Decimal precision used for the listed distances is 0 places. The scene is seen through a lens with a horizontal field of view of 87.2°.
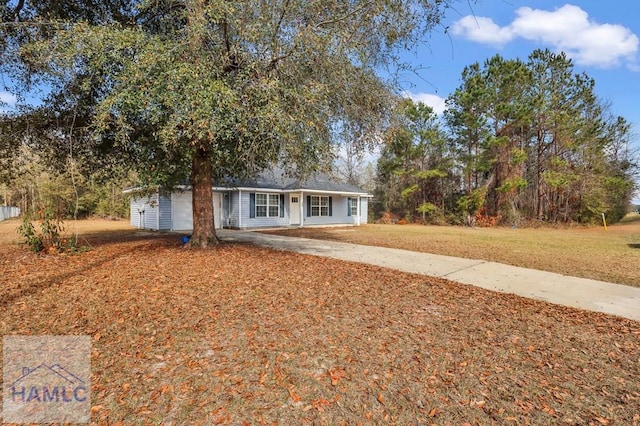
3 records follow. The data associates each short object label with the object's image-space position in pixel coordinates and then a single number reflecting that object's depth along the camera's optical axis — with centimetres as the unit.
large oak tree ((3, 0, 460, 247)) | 512
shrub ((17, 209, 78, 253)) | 747
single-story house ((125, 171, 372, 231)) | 1609
